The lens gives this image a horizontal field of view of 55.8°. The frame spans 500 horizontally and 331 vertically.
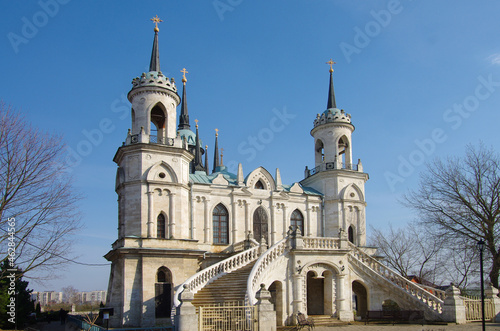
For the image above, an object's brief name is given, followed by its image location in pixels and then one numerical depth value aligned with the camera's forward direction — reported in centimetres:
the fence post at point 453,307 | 2489
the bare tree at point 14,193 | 1933
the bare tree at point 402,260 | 4219
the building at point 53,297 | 13325
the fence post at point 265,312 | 1997
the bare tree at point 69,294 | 9831
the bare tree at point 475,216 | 2794
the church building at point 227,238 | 2616
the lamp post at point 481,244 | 1970
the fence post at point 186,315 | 1873
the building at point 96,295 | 14462
